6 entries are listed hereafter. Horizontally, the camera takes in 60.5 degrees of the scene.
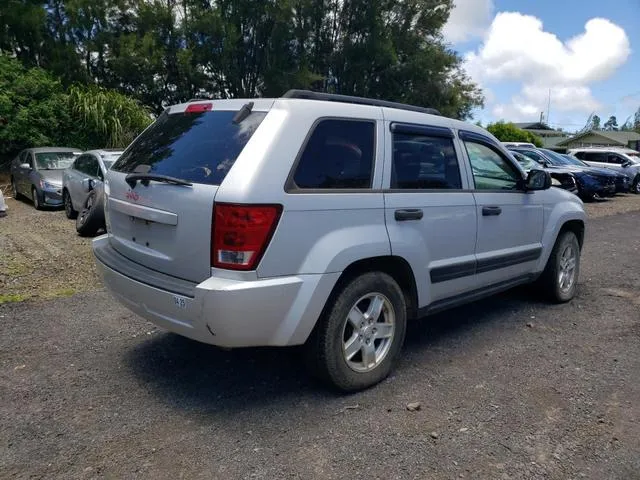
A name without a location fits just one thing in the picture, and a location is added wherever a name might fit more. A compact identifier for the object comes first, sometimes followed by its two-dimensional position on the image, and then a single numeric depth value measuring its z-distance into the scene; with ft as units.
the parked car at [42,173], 38.91
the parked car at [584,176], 54.19
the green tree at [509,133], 131.64
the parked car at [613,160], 68.64
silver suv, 9.82
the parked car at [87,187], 27.30
